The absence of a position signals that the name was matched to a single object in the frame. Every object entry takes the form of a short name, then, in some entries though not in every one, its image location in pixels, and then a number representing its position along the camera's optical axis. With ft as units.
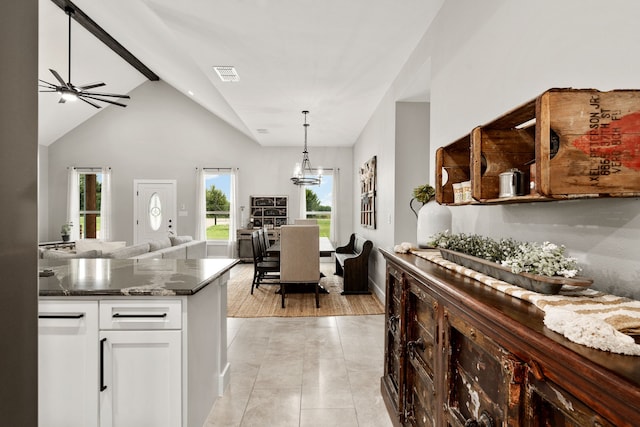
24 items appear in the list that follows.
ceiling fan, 14.41
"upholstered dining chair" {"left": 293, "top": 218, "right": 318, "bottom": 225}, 25.19
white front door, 28.12
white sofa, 12.98
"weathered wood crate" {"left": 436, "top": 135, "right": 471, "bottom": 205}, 5.87
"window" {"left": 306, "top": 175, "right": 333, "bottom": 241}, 29.48
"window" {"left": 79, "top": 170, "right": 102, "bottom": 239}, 28.58
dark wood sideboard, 1.85
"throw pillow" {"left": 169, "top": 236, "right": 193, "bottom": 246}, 18.58
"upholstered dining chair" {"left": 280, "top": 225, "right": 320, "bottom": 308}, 14.73
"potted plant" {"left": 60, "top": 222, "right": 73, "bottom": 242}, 26.21
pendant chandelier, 20.40
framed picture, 18.52
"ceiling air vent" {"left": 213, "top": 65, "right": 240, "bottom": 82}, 13.08
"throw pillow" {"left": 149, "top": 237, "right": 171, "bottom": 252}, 15.77
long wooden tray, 2.97
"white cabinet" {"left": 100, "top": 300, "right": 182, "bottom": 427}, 5.76
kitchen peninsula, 5.73
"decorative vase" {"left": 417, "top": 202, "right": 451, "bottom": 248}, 6.99
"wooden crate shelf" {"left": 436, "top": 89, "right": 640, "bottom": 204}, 2.97
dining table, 15.99
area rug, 14.25
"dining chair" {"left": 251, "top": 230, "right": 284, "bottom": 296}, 17.20
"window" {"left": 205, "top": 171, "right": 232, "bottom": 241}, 28.58
